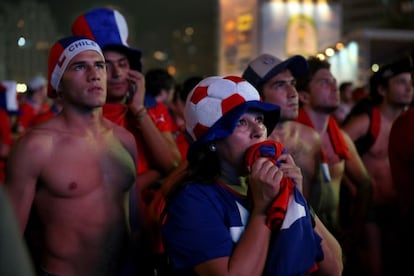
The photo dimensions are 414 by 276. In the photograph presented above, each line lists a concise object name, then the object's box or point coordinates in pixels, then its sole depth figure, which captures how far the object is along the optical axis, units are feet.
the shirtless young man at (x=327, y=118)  18.99
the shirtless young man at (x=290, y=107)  15.28
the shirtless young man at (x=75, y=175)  11.47
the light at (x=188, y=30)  106.20
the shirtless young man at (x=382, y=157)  22.12
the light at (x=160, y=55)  153.38
